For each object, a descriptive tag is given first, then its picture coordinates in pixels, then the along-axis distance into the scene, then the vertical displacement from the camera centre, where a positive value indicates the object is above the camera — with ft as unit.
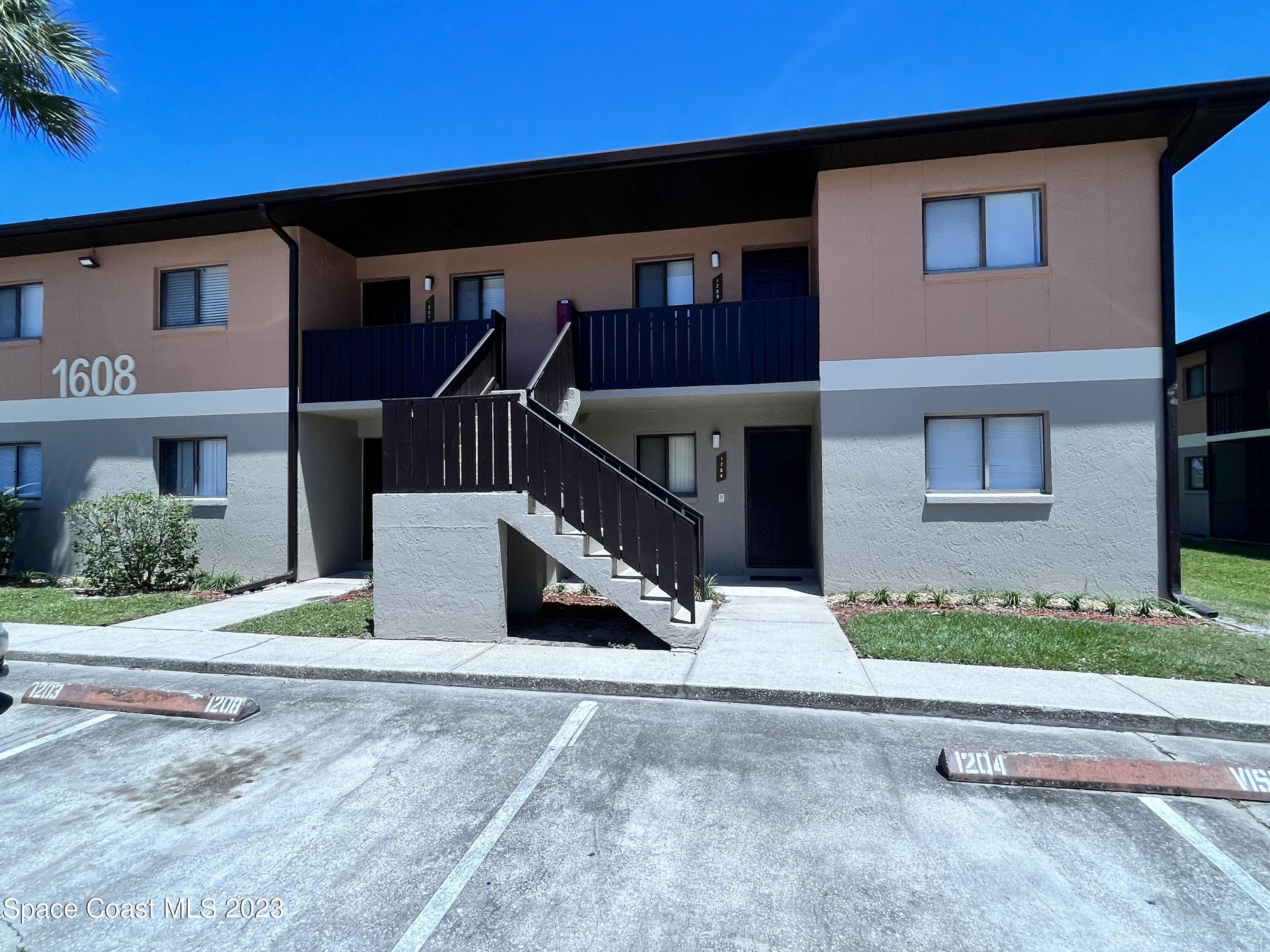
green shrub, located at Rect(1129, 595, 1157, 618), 27.35 -5.40
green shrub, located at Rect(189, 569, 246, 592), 35.60 -5.52
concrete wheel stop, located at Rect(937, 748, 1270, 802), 12.23 -5.78
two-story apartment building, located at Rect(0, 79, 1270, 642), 28.76 +7.62
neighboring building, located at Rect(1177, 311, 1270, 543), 58.95 +4.83
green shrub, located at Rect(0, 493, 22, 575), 38.58 -2.36
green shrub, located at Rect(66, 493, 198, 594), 34.19 -3.10
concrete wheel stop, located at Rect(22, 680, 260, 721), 16.42 -5.77
